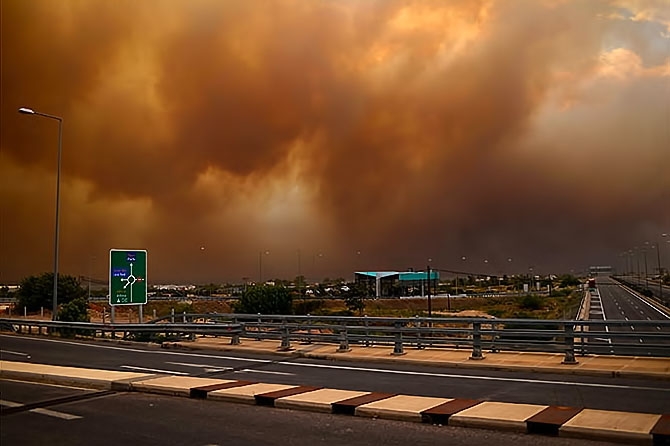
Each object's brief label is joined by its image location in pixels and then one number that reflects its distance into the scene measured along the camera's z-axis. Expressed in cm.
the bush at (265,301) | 6825
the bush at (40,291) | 6562
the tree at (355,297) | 7969
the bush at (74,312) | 3894
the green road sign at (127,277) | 2936
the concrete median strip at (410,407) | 953
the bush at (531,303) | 8662
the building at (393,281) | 12975
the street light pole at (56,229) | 3244
